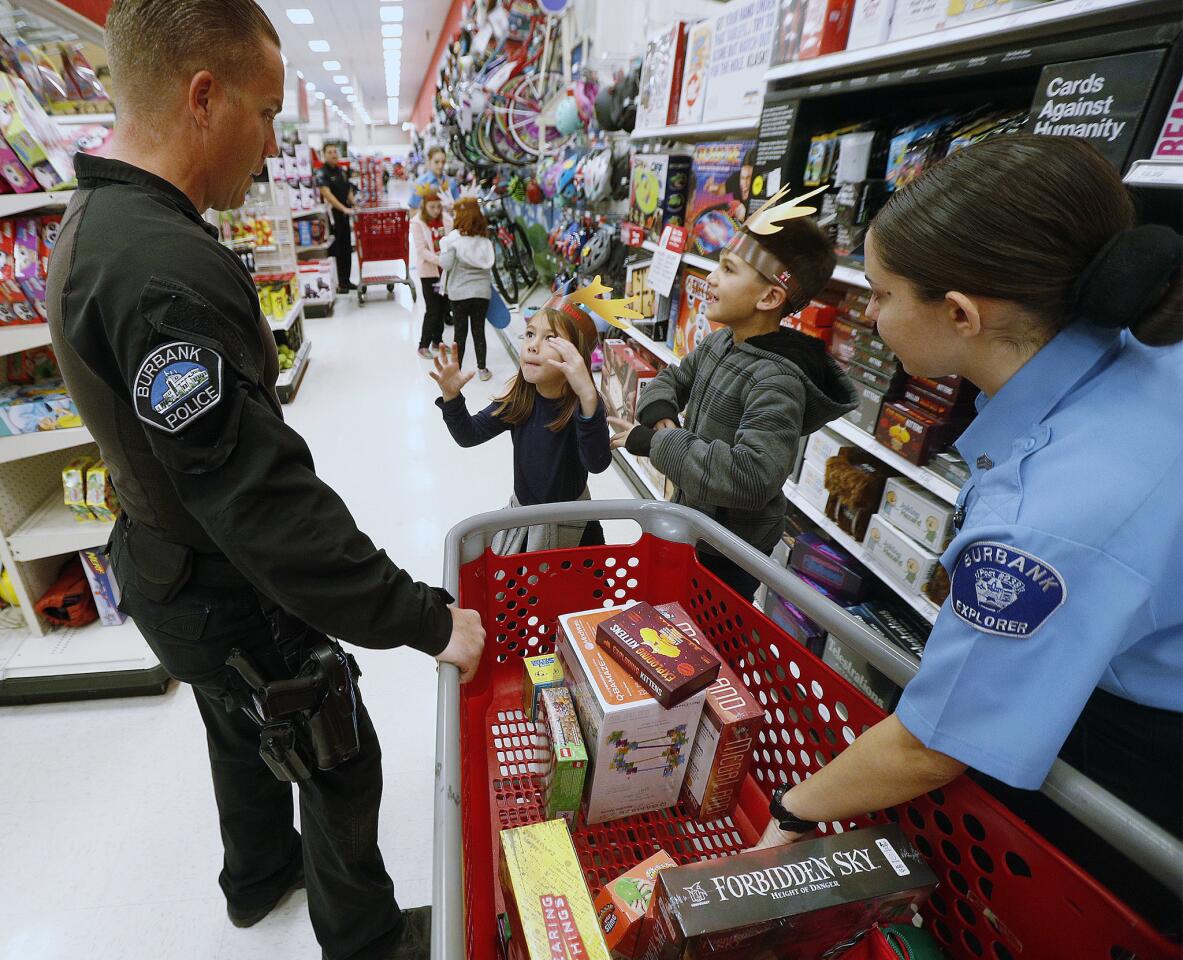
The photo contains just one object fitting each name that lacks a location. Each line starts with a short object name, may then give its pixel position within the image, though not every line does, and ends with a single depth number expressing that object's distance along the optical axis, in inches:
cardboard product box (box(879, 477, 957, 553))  68.9
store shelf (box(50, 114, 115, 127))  102.3
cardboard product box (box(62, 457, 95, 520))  91.3
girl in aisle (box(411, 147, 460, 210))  370.0
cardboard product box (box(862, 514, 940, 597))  70.9
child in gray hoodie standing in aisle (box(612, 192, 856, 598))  58.1
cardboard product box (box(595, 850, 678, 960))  32.4
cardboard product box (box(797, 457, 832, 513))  86.5
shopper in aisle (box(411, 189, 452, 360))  252.8
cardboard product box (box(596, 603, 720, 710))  36.9
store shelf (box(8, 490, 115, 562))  91.2
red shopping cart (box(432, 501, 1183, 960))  25.6
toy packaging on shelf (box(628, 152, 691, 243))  118.6
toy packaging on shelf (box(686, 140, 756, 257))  95.7
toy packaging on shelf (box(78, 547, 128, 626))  96.4
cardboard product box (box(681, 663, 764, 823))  38.7
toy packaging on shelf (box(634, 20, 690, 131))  114.8
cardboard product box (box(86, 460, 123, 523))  91.0
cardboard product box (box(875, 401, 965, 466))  68.6
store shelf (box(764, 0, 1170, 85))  45.4
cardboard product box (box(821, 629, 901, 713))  79.2
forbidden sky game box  28.6
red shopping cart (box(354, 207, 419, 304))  379.6
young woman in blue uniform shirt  24.8
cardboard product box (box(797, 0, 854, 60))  69.4
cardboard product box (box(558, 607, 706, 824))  37.4
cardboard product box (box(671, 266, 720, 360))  110.4
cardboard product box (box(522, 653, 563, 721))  43.3
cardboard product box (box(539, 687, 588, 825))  37.9
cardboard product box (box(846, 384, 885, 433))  74.5
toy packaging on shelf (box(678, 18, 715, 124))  106.8
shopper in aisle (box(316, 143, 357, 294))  357.4
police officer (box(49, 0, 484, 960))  35.7
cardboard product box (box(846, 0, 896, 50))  64.2
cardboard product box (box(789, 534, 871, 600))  85.5
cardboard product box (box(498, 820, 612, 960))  27.9
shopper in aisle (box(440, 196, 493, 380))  222.1
